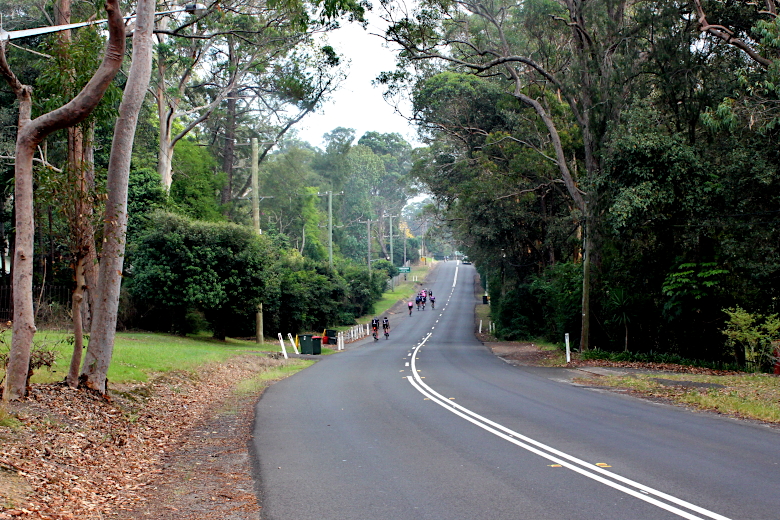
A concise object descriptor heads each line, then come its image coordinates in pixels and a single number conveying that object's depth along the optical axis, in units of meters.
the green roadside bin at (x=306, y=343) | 33.72
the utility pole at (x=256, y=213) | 33.41
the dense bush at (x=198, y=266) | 29.84
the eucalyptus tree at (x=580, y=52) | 23.61
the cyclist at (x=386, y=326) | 46.33
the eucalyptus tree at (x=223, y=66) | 23.17
